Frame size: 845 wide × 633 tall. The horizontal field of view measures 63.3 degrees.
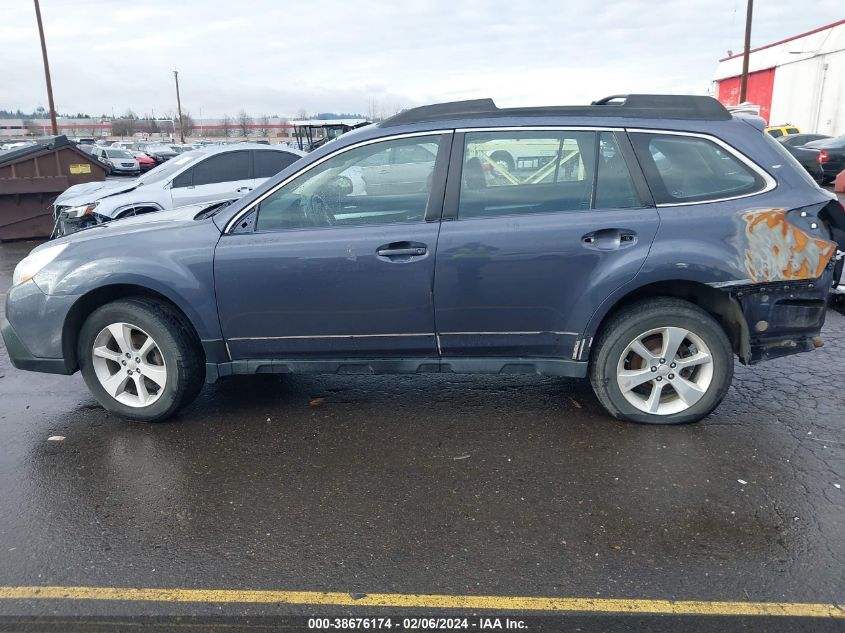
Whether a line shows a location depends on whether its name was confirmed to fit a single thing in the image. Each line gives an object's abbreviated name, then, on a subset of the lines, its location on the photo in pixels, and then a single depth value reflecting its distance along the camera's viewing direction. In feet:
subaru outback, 12.84
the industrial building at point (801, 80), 118.11
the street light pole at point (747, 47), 92.99
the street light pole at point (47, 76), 96.58
